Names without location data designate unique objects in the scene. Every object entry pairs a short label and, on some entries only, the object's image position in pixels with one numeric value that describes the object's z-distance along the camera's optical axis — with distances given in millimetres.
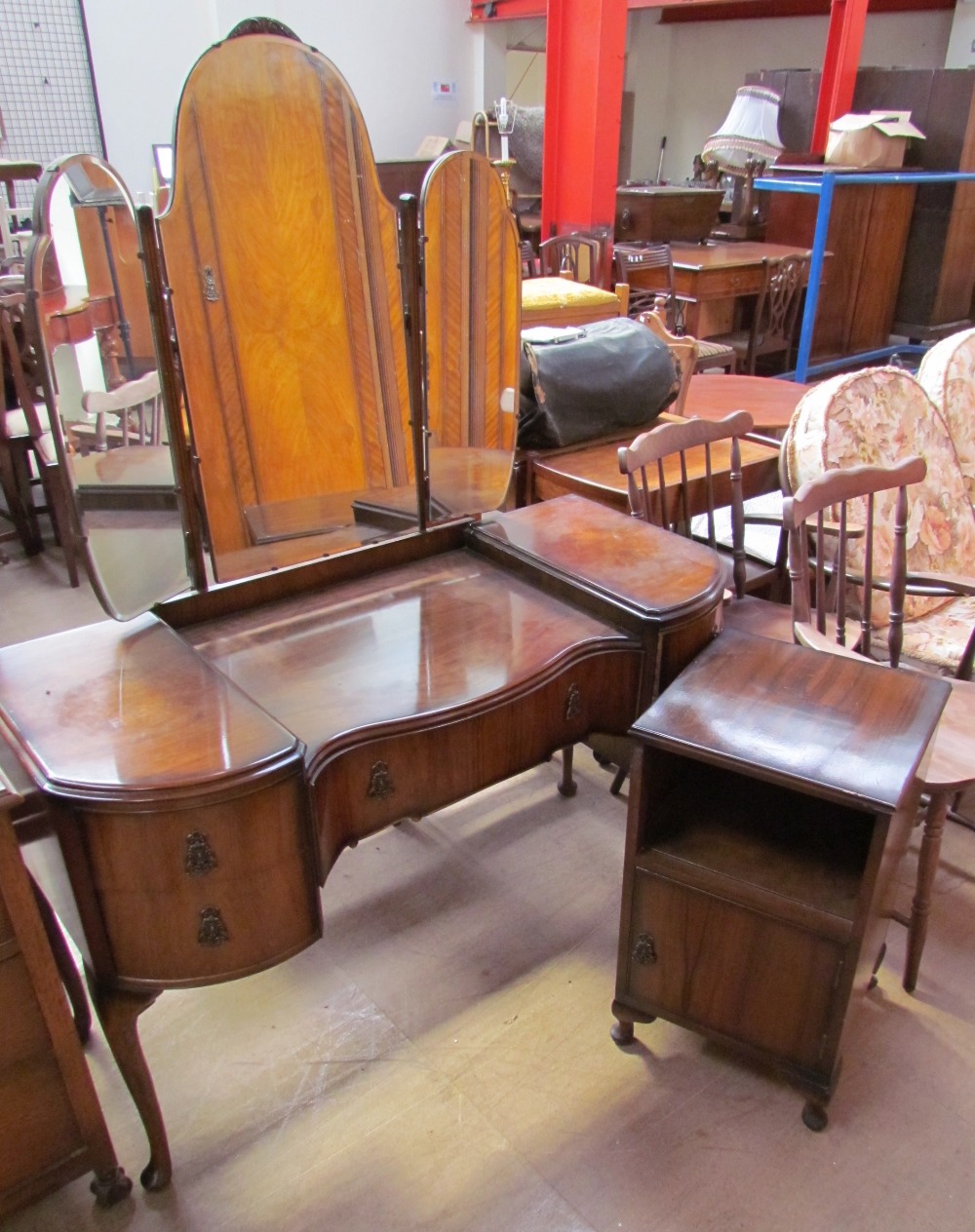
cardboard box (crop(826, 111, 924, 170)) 5961
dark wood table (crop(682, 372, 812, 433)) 3209
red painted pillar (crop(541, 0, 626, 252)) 5094
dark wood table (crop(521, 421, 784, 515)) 2365
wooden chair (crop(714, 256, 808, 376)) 5230
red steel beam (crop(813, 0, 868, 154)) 6449
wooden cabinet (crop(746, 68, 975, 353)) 6223
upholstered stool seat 2961
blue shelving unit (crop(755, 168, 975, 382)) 5391
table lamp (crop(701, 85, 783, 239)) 5973
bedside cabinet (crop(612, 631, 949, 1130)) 1388
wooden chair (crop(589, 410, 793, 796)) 2145
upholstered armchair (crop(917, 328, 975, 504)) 2689
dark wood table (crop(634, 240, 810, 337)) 5031
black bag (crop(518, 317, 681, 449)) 2400
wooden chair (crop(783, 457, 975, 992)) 1711
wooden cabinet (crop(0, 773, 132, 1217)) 1163
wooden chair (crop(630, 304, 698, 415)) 2803
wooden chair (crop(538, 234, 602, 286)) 4633
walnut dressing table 1196
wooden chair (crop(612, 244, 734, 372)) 4492
